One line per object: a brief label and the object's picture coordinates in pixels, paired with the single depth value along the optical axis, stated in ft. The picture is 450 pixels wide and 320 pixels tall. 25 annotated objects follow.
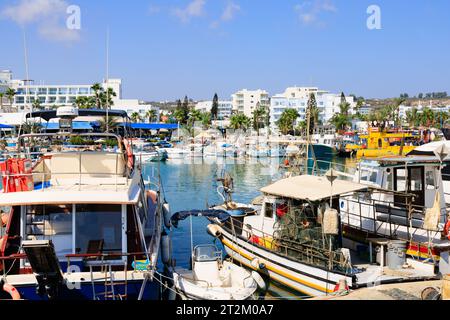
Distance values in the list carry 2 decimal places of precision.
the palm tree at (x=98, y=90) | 288.67
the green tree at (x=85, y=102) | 324.60
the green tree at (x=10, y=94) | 343.44
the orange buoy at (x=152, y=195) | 71.19
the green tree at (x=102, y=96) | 306.00
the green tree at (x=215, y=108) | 547.90
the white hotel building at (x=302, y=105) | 455.22
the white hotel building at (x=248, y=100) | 547.90
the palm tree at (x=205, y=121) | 415.23
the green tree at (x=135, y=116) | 398.93
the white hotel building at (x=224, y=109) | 599.57
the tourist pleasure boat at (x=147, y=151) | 235.03
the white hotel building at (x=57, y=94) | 474.08
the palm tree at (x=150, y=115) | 432.95
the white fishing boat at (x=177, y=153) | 260.83
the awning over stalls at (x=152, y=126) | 342.72
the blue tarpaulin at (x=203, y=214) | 61.82
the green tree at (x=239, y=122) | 393.70
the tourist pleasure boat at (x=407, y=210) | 52.34
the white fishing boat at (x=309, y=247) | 48.44
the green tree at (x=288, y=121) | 374.43
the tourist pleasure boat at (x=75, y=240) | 36.37
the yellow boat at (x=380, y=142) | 260.21
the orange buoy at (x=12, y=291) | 35.65
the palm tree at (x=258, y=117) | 410.10
